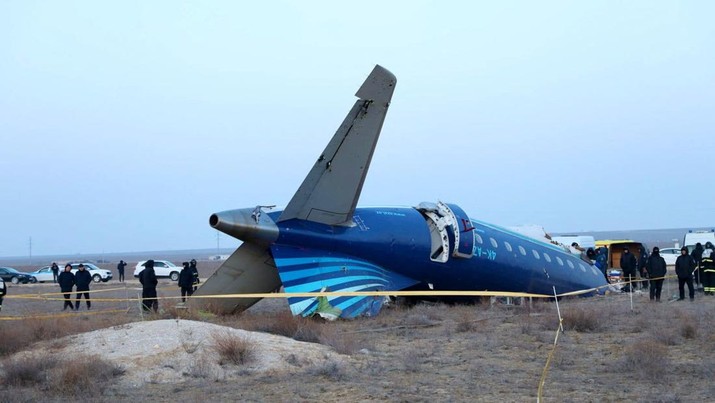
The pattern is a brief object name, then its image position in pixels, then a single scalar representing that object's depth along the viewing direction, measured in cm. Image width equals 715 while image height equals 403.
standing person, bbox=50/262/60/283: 6206
